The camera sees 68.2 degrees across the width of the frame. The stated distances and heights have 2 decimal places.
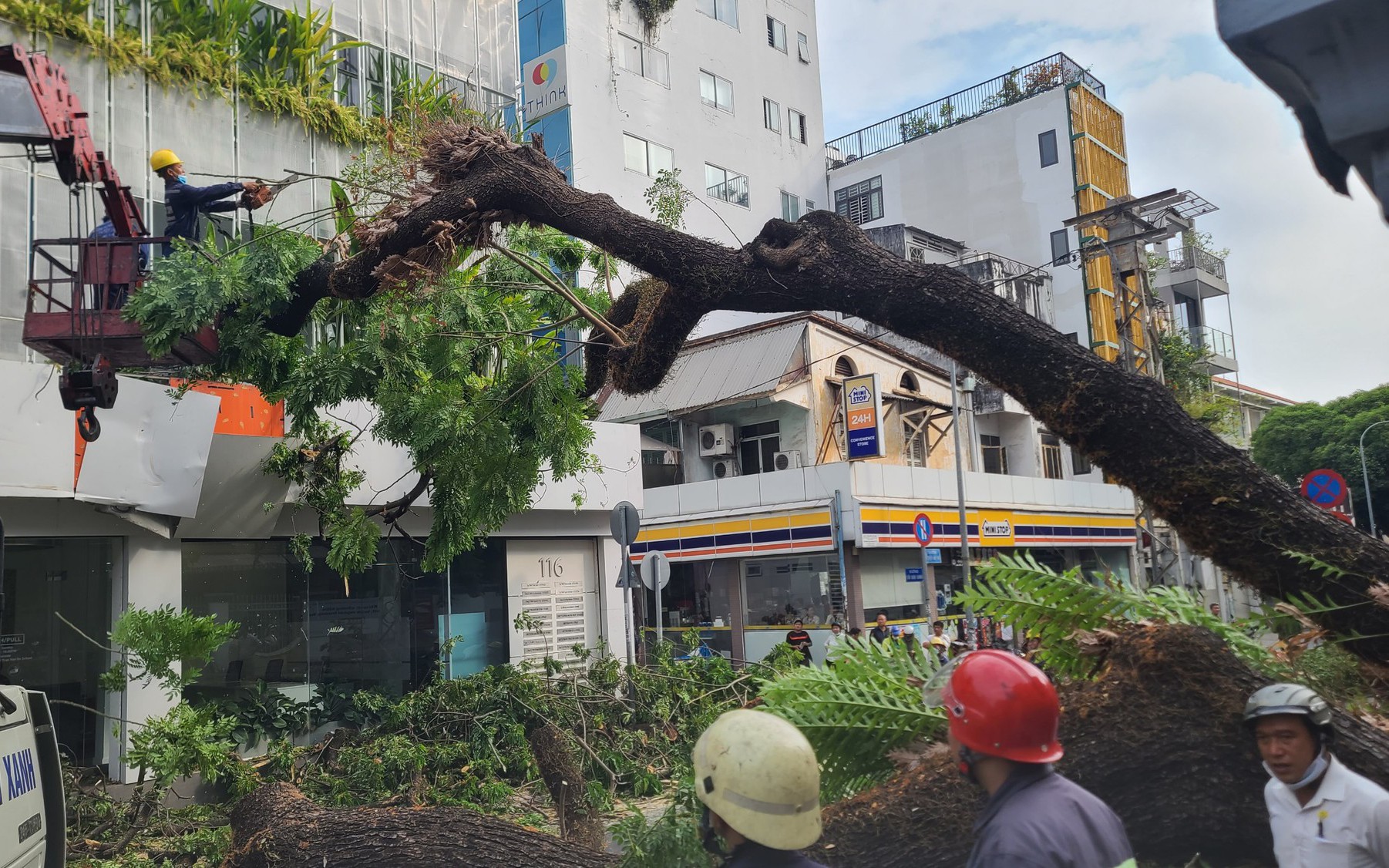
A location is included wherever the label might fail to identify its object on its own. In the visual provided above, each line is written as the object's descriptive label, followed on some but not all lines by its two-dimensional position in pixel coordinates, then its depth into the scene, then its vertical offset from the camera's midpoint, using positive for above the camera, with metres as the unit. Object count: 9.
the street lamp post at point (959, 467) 22.83 +1.75
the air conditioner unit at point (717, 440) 27.89 +3.11
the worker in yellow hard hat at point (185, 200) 7.36 +2.78
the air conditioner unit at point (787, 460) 27.28 +2.38
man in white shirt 2.94 -0.81
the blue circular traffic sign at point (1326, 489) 10.35 +0.31
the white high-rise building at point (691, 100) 28.89 +14.31
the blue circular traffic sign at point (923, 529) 19.17 +0.25
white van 4.79 -0.97
